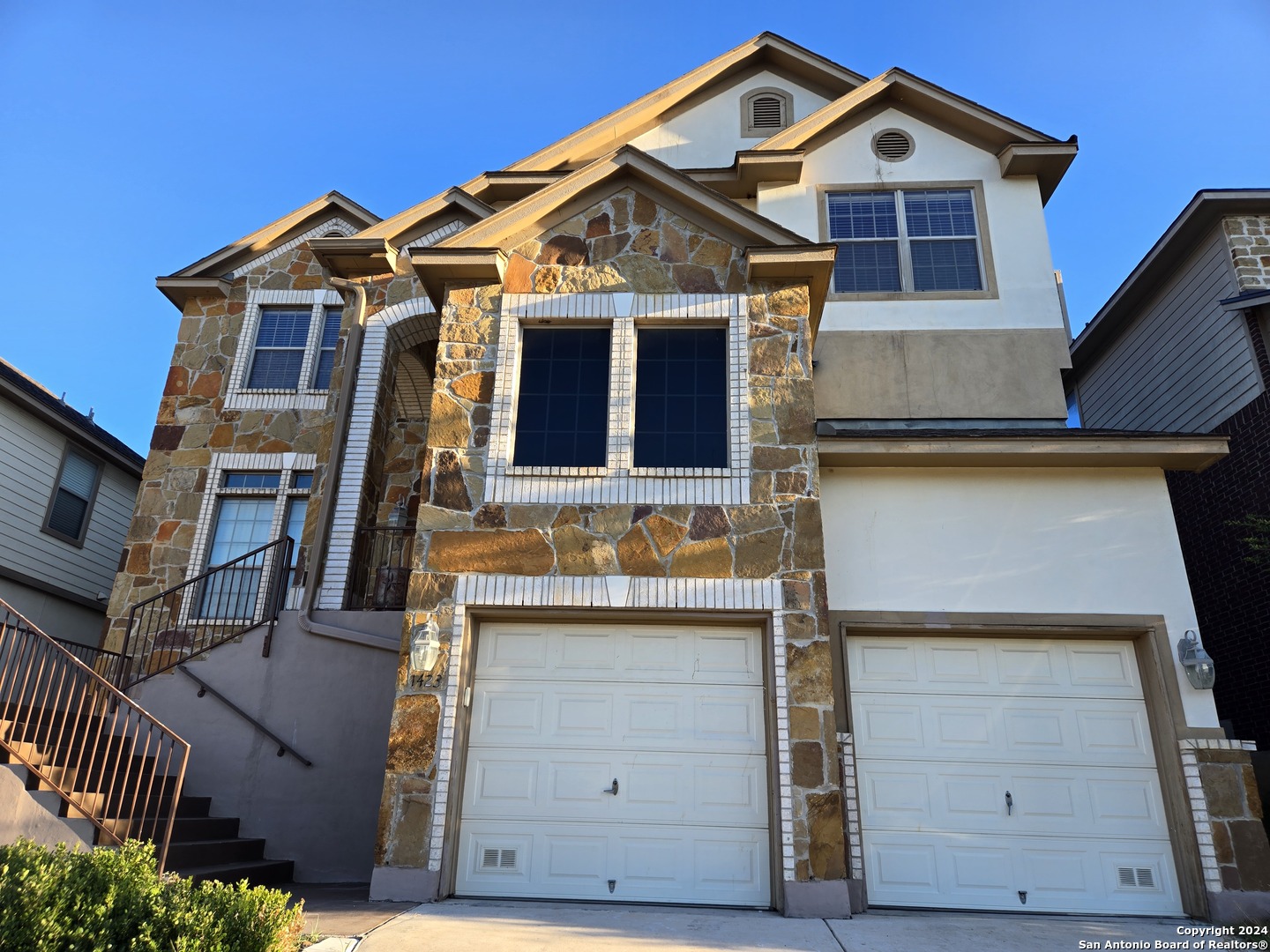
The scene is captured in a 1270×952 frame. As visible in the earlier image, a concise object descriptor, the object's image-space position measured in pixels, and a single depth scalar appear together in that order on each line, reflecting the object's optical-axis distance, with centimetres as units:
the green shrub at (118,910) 490
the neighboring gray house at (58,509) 1423
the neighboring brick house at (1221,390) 1156
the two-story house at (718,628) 773
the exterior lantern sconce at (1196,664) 818
